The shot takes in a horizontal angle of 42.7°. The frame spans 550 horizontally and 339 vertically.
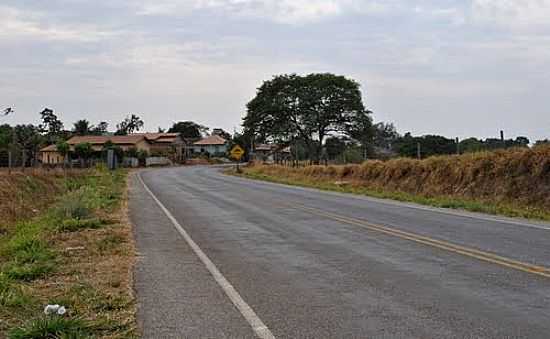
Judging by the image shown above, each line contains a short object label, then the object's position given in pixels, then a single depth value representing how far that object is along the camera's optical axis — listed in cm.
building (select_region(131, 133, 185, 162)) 11794
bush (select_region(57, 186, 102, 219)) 1818
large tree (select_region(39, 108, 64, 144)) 13888
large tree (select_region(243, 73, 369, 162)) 7275
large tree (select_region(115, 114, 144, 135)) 16788
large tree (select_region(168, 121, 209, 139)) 17450
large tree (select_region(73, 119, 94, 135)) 14550
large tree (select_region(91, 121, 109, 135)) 15208
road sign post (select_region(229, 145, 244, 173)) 6975
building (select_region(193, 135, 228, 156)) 14925
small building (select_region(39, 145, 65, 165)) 9581
